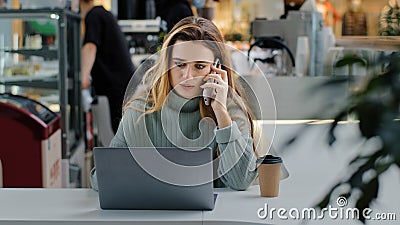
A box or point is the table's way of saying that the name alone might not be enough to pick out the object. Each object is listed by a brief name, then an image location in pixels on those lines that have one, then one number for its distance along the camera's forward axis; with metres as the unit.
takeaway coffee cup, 3.35
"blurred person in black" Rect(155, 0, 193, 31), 7.87
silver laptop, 3.07
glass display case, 6.14
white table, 3.09
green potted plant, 1.26
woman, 3.51
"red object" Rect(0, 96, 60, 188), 5.59
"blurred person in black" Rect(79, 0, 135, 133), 8.11
